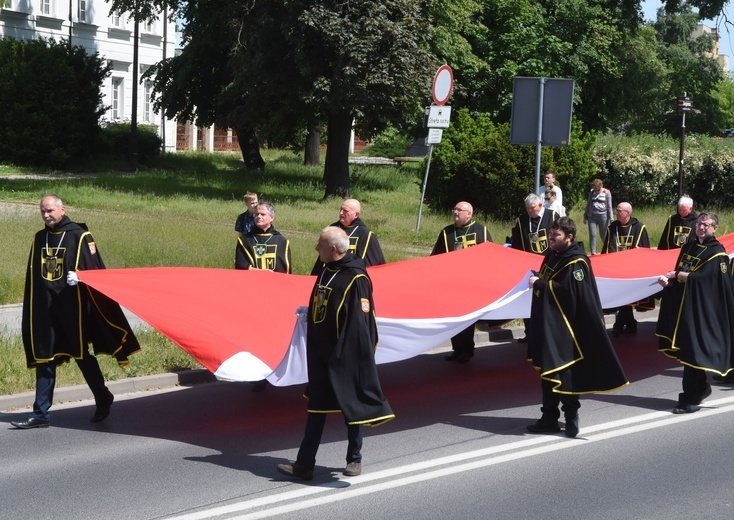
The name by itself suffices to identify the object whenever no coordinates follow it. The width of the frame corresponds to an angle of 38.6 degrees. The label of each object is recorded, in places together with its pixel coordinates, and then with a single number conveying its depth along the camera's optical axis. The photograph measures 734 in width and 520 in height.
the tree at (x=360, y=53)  27.59
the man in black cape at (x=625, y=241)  13.89
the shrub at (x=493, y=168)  26.09
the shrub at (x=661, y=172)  32.69
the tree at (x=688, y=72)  56.72
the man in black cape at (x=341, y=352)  7.23
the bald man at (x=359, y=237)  11.21
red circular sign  19.05
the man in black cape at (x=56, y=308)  8.79
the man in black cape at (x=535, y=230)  13.21
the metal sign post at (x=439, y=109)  19.08
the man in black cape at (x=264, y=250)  10.74
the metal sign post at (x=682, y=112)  29.16
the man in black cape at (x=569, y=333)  8.56
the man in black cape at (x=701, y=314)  9.70
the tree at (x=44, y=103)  37.59
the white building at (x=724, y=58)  158.12
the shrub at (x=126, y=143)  41.78
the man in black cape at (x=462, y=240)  12.00
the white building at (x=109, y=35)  44.16
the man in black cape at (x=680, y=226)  13.95
